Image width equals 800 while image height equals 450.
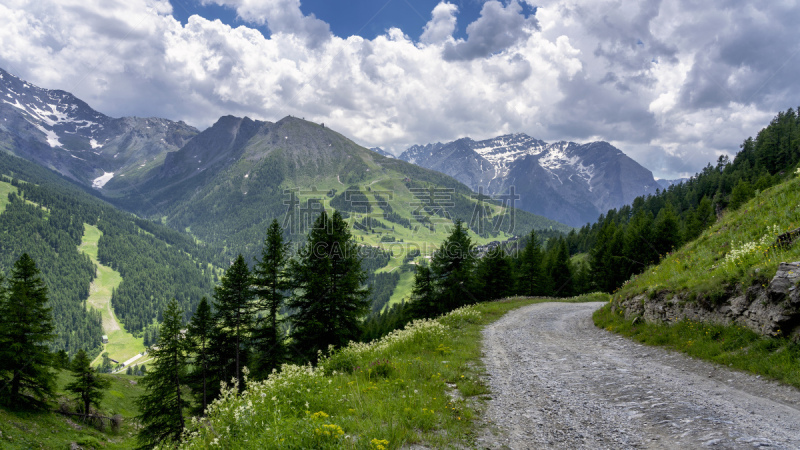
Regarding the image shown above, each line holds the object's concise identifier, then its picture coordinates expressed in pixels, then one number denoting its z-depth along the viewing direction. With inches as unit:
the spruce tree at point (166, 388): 1157.7
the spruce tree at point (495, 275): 1939.0
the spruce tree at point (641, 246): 1995.6
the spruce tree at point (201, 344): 1179.9
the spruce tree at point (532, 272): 2212.1
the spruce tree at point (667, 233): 1969.7
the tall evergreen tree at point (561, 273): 2351.1
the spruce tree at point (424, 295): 1754.4
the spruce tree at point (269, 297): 1032.8
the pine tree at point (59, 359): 1239.9
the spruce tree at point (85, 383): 1590.8
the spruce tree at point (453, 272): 1732.3
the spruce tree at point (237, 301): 1122.0
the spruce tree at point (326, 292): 977.5
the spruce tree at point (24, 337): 1129.4
